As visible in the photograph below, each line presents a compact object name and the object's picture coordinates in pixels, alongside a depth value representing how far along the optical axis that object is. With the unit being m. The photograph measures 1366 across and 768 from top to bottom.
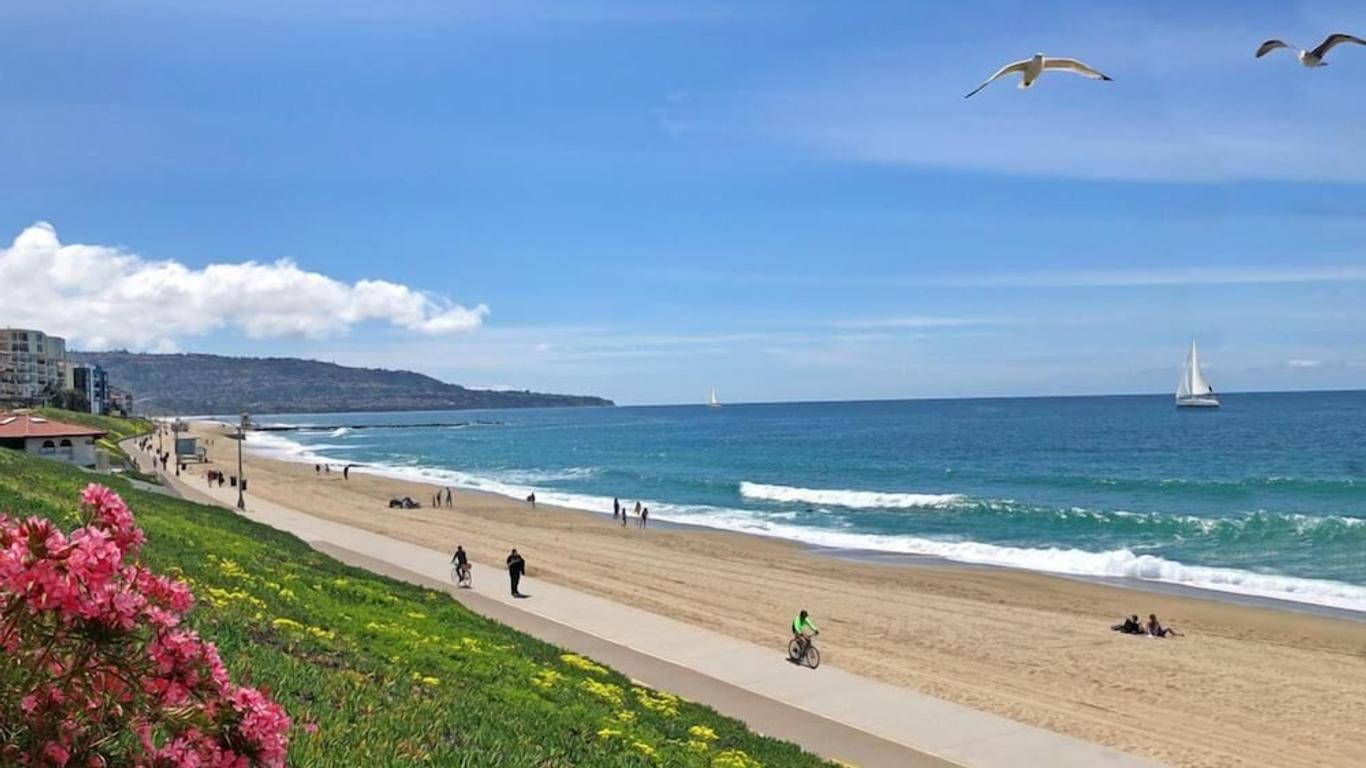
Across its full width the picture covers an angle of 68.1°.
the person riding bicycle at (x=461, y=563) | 24.56
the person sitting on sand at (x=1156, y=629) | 22.62
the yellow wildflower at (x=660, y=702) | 11.38
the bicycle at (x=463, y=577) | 24.53
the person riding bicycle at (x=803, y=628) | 18.02
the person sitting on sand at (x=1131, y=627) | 22.89
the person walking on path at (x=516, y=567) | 23.09
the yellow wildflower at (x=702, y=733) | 10.16
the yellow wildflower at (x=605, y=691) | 10.81
